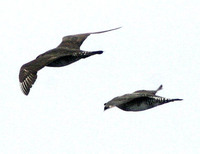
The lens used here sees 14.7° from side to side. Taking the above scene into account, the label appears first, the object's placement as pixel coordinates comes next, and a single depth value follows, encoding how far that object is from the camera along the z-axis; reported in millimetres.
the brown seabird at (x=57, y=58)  26750
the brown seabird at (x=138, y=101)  26766
